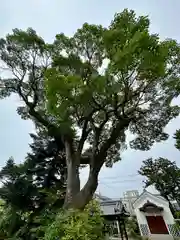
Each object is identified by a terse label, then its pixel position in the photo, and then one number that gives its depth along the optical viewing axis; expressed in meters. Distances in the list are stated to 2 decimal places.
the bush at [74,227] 4.48
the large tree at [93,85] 5.15
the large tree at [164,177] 13.46
